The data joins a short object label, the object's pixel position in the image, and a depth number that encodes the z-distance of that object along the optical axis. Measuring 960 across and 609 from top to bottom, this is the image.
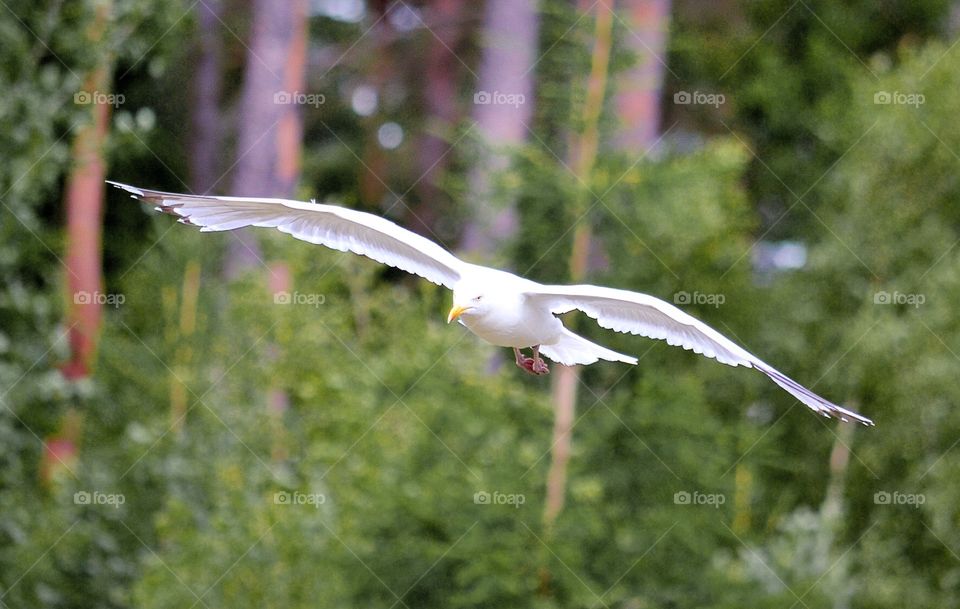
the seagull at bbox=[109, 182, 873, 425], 9.77
